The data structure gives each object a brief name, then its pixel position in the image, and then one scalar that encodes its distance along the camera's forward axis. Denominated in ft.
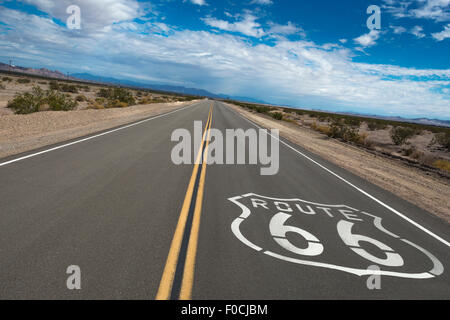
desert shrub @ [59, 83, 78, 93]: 180.32
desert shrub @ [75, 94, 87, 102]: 127.11
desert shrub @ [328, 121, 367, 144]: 76.02
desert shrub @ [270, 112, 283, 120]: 144.12
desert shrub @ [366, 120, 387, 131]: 134.31
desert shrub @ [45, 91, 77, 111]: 71.36
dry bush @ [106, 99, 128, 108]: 115.96
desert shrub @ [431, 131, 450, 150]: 77.87
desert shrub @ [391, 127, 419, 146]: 81.58
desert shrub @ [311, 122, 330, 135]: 90.34
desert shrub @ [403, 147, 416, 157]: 59.82
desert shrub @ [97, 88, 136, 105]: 141.49
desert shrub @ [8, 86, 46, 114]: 63.16
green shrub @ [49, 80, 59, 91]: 177.58
